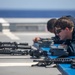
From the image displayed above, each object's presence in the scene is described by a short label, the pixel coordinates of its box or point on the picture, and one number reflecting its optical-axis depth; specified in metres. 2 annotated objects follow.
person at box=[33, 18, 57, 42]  12.34
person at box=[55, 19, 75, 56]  10.71
